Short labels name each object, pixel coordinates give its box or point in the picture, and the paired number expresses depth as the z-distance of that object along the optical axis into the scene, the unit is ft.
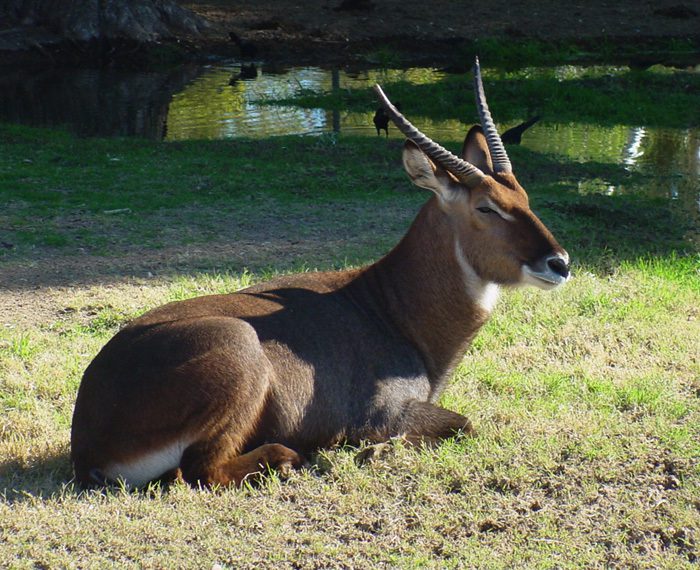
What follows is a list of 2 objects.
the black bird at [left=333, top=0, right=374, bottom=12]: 81.30
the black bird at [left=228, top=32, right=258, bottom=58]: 70.44
